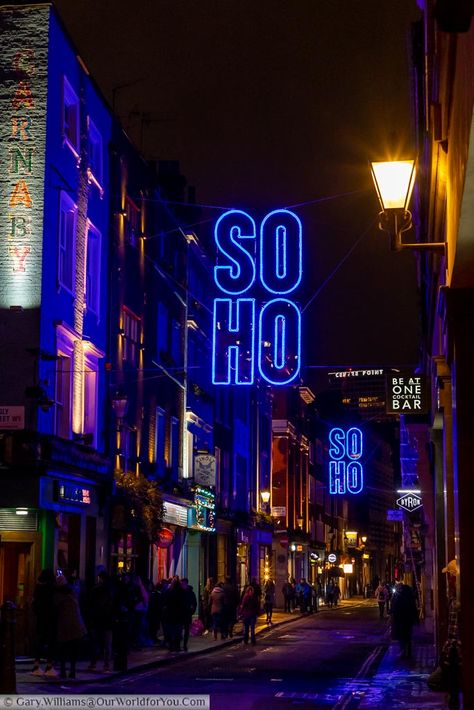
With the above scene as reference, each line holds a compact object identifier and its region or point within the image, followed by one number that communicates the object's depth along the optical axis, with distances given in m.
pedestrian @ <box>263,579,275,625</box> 42.62
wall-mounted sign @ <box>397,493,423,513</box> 36.84
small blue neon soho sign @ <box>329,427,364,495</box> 58.75
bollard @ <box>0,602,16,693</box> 14.36
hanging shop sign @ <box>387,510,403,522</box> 49.81
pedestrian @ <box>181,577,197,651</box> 27.03
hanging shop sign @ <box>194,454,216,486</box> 40.78
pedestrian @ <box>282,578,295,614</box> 54.28
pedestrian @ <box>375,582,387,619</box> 50.81
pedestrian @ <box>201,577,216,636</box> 35.05
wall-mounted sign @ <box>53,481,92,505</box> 25.08
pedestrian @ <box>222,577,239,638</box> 32.25
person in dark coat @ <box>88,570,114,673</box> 21.42
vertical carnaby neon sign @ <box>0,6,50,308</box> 24.73
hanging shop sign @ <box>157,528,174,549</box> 33.30
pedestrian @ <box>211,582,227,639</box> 32.00
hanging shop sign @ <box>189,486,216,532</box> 40.34
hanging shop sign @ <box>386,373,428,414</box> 26.38
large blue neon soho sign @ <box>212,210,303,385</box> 30.53
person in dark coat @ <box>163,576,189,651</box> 26.69
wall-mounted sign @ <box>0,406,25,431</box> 24.11
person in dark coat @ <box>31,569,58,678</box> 19.64
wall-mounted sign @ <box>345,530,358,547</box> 92.31
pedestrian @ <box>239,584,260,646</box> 30.77
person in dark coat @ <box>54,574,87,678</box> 18.78
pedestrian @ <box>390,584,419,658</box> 26.89
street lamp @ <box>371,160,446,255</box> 11.25
